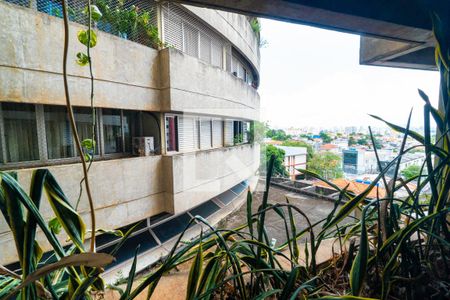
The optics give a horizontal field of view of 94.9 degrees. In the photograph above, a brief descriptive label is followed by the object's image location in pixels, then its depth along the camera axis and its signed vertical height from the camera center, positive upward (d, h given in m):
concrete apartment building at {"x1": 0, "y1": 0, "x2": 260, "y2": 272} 2.43 +0.31
